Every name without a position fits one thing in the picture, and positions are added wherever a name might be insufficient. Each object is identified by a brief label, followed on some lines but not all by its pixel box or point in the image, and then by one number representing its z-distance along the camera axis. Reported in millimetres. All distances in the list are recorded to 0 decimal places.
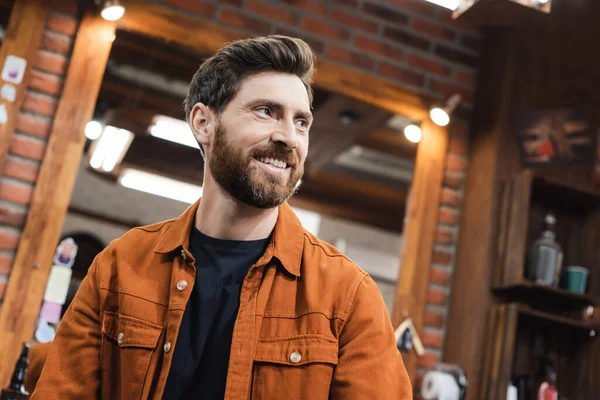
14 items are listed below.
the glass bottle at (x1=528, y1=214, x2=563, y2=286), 3059
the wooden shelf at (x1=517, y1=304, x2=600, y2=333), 2963
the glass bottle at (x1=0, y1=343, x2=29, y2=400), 2113
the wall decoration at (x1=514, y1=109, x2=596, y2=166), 3299
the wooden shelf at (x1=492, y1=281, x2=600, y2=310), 3008
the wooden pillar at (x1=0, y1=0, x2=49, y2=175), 2670
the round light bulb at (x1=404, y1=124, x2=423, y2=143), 3484
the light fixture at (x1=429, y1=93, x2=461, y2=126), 3320
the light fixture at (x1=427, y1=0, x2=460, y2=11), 3062
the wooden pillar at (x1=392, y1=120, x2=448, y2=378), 3193
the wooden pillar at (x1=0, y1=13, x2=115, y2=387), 2564
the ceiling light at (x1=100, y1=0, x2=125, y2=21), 2760
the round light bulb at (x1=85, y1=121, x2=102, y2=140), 4698
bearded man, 1353
